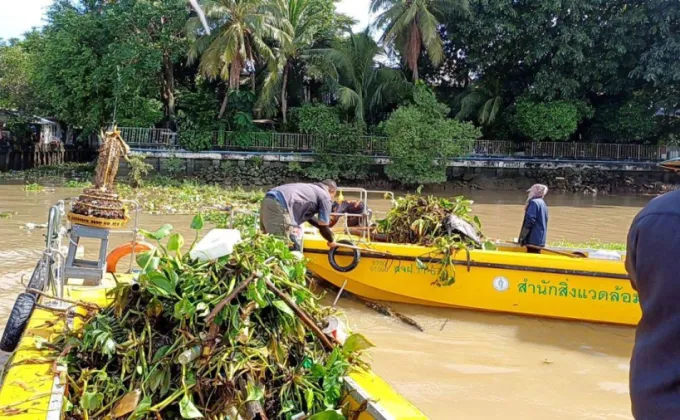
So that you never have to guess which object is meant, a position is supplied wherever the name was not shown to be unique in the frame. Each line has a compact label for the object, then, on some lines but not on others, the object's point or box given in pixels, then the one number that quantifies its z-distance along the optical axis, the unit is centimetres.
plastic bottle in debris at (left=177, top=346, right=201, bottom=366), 300
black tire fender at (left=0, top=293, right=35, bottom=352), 435
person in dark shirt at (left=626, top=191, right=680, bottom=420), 145
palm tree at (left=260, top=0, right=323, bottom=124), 2539
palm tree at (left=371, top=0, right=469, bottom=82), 2602
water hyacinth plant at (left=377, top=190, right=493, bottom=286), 746
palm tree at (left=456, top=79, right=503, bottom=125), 2747
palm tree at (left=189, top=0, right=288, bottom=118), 2412
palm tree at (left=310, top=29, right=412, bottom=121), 2656
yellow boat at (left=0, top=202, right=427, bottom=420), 280
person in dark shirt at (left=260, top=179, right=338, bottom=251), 697
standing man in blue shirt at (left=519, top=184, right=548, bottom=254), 777
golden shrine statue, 509
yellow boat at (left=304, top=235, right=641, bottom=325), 717
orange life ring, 608
